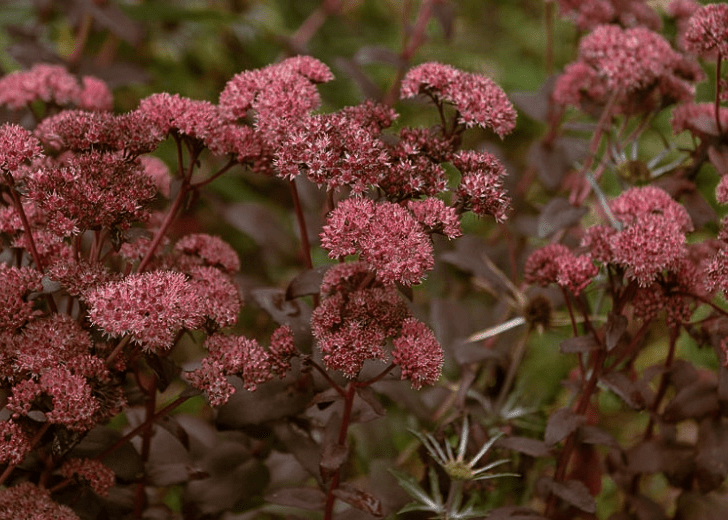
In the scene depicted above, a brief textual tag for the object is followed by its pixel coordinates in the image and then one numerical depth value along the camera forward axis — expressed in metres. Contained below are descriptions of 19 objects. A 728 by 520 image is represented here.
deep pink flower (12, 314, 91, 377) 1.66
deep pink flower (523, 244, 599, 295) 1.77
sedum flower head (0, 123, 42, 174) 1.68
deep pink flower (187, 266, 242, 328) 1.71
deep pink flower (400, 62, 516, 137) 1.73
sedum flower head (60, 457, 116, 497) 1.70
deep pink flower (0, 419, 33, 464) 1.65
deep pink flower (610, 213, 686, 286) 1.73
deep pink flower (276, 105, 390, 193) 1.68
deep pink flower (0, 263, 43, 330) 1.68
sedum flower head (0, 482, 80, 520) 1.67
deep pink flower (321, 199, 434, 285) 1.66
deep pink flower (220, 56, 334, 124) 1.72
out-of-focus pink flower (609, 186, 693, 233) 1.78
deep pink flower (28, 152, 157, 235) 1.68
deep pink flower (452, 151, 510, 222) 1.70
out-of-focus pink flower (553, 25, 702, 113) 1.85
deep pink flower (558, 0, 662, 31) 1.97
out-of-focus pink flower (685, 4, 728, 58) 1.79
